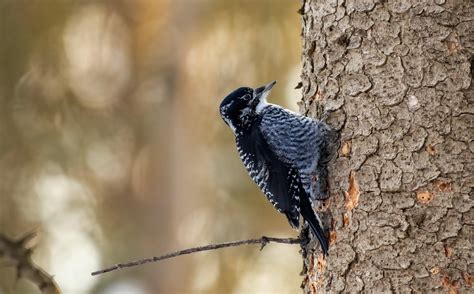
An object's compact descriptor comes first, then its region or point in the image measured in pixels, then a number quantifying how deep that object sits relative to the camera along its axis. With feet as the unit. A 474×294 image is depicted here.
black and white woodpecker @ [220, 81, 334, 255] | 21.48
